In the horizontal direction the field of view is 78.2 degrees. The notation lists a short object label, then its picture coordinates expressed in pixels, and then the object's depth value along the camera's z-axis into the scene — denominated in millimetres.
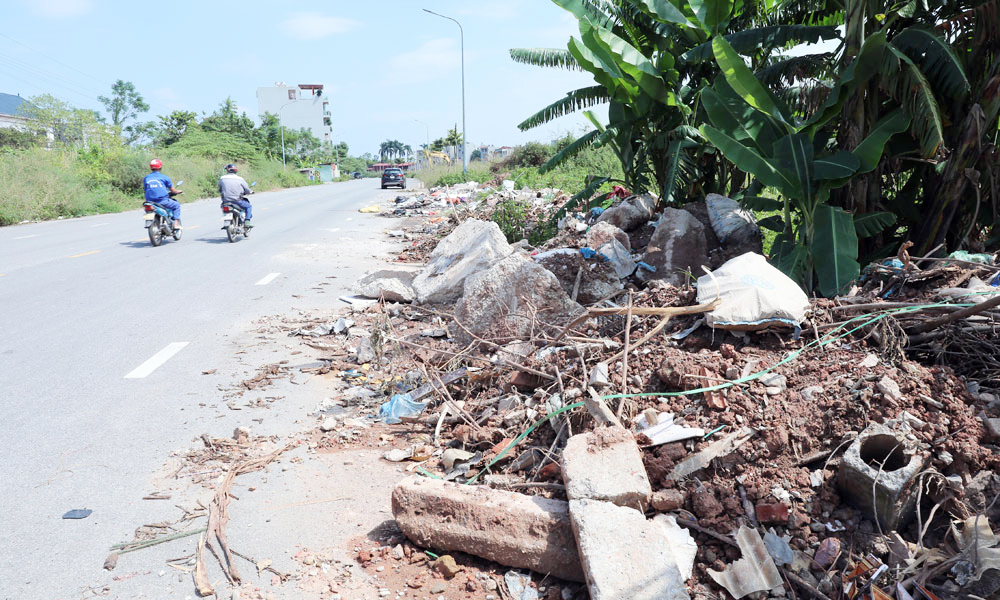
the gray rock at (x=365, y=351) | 5945
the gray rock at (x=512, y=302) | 5477
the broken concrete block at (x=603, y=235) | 7707
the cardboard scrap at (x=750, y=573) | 2732
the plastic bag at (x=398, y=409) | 4742
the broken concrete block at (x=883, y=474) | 2830
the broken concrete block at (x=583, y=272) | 6527
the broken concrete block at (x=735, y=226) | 7520
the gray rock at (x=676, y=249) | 7059
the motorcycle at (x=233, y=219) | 13586
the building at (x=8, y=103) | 101062
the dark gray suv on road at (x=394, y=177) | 41281
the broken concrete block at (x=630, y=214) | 8938
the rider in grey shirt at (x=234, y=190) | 13703
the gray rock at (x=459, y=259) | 7613
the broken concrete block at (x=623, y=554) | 2533
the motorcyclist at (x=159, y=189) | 12977
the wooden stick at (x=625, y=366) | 3805
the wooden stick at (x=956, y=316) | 3607
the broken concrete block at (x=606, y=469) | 3049
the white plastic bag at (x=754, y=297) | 4082
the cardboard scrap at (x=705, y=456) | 3299
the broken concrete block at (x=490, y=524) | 2955
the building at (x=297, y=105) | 107125
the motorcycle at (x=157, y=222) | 12875
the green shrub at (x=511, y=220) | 12047
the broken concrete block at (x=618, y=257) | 7070
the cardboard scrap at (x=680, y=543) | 2868
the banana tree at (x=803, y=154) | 5621
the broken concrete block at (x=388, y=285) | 7957
